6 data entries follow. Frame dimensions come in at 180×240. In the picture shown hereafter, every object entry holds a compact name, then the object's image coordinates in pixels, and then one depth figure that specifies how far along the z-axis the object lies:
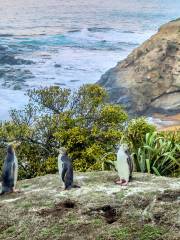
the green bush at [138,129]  16.75
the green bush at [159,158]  15.02
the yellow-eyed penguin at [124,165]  11.67
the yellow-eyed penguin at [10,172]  11.72
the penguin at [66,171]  11.44
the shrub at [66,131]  18.30
